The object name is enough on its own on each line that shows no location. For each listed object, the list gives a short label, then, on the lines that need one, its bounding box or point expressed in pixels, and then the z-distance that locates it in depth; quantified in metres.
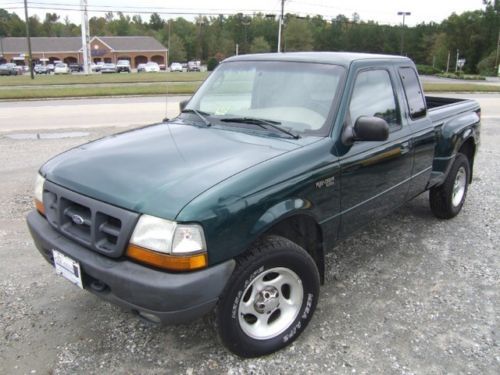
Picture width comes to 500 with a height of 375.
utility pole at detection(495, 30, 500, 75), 67.40
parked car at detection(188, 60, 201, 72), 71.41
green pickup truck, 2.47
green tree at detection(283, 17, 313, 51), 92.88
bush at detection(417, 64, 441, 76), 68.81
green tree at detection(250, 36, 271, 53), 97.69
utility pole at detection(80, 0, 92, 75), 47.34
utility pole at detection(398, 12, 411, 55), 56.84
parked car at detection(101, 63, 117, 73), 61.22
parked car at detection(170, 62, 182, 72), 73.07
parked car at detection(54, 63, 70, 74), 63.31
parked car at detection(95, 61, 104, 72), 62.63
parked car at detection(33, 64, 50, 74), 65.81
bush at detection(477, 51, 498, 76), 71.16
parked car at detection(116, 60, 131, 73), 63.66
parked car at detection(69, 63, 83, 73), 71.25
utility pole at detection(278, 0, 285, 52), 51.00
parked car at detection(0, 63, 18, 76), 53.00
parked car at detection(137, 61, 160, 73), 70.60
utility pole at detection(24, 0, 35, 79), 42.47
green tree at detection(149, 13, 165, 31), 132.88
